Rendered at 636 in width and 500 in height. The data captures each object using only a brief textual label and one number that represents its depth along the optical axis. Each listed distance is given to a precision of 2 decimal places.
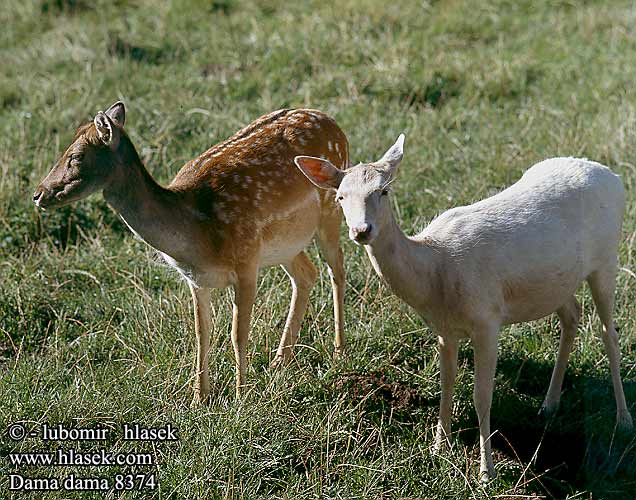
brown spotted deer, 9.73
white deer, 9.10
